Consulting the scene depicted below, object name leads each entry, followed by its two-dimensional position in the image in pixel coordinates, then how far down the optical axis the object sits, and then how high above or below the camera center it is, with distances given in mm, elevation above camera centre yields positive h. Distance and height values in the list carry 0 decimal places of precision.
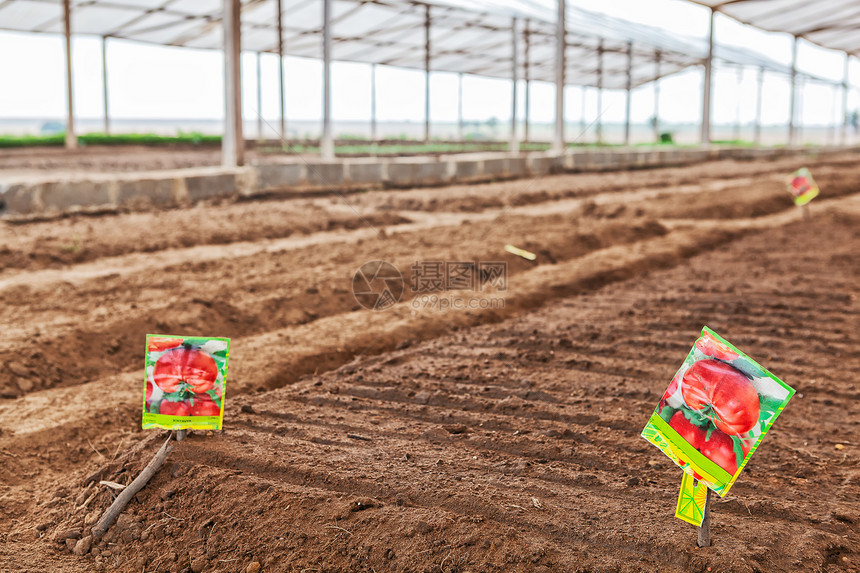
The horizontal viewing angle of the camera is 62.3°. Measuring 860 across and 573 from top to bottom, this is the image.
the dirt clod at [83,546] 2264 -1108
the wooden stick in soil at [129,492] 2303 -980
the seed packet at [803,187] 8156 +141
